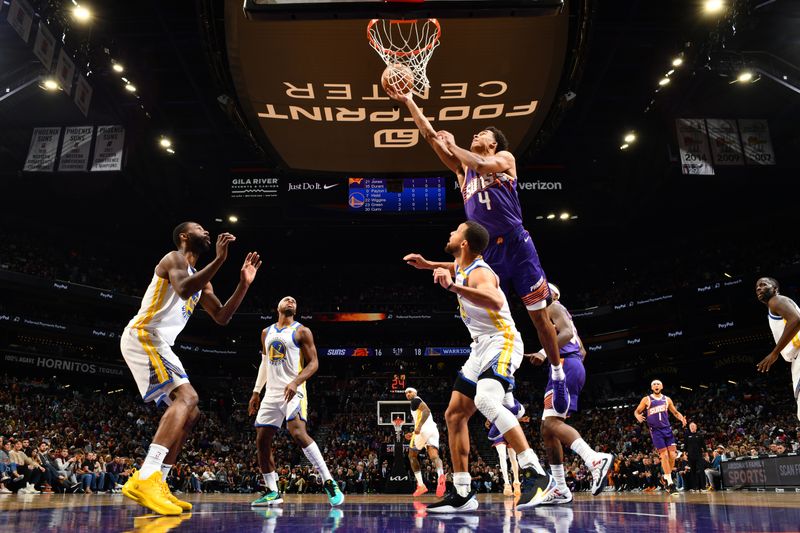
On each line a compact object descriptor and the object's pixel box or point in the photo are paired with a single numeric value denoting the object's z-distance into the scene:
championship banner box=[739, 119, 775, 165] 18.11
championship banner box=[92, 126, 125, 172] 18.69
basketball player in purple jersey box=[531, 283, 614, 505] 5.17
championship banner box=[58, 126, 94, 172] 18.95
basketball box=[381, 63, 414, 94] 6.38
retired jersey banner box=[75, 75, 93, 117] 16.70
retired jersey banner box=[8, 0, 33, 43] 12.99
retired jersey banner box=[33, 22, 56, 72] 14.33
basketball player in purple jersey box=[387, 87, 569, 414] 5.03
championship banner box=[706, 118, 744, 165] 18.11
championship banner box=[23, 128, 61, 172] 19.00
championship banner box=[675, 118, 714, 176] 18.02
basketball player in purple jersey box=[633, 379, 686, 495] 11.48
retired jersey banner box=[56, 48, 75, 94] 15.50
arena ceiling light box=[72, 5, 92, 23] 14.80
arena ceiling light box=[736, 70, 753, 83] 16.20
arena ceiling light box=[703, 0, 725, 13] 13.95
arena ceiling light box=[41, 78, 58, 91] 16.60
